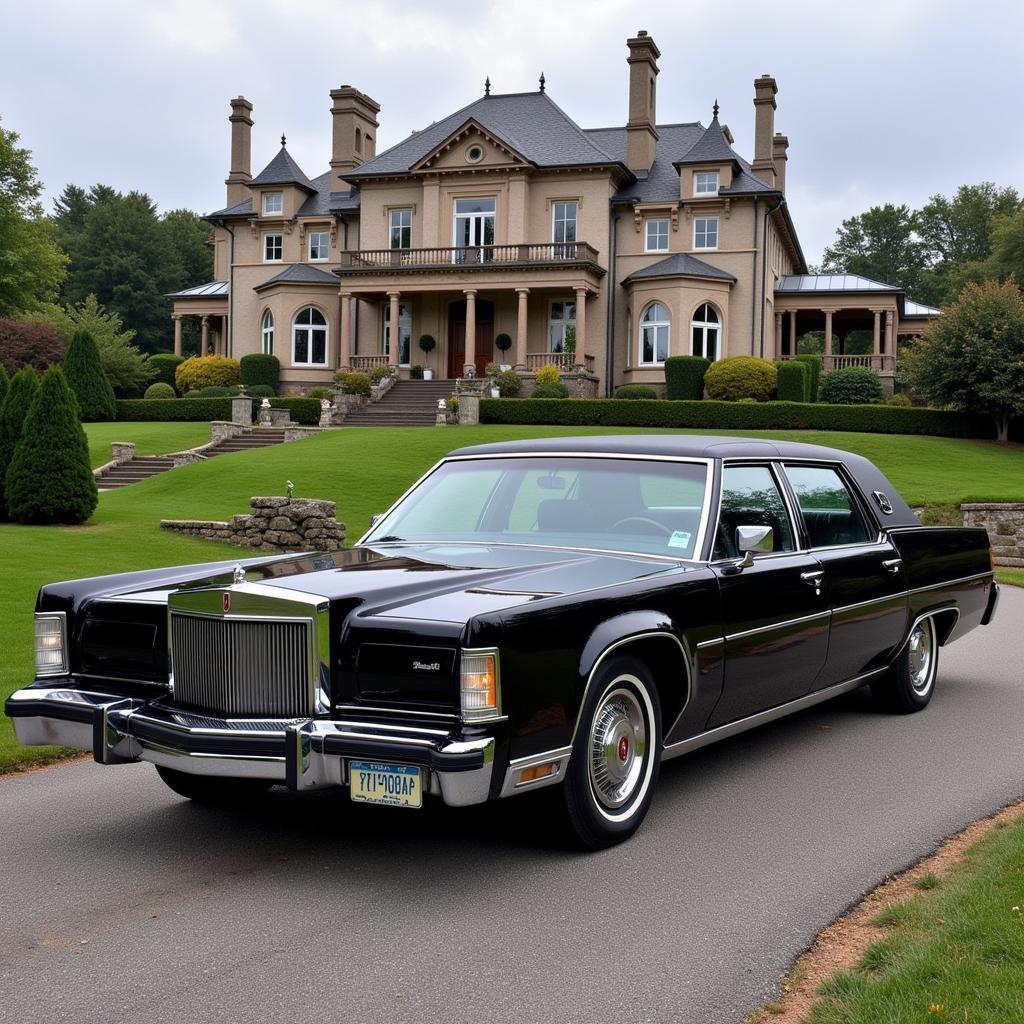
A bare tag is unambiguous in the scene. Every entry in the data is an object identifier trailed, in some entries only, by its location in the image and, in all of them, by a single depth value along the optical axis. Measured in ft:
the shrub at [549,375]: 133.59
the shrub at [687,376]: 131.95
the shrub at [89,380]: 130.72
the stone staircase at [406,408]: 131.23
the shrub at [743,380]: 125.70
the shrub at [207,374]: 153.38
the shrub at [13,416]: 63.72
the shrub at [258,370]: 151.64
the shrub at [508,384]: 132.57
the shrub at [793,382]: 124.26
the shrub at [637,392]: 131.23
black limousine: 14.28
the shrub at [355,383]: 136.56
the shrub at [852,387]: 134.82
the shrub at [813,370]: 132.46
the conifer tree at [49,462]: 62.49
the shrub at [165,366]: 165.89
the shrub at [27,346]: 137.69
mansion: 142.31
